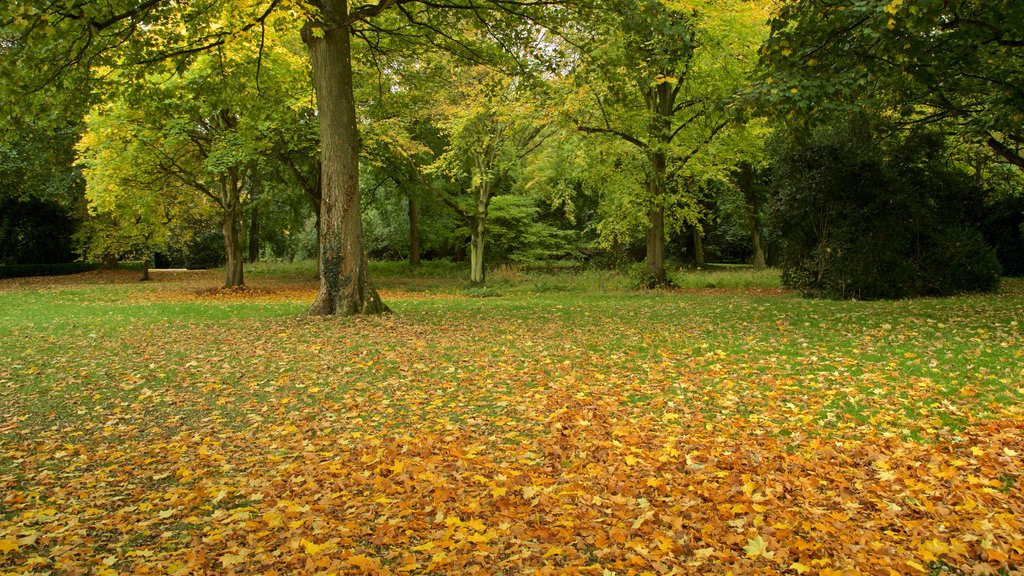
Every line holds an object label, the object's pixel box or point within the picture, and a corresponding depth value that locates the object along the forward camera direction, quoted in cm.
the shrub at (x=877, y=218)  1505
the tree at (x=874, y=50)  938
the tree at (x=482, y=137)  1969
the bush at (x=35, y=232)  3306
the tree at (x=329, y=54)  1095
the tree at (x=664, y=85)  1249
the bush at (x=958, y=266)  1574
